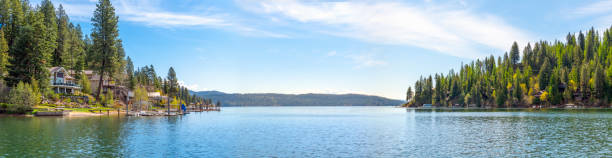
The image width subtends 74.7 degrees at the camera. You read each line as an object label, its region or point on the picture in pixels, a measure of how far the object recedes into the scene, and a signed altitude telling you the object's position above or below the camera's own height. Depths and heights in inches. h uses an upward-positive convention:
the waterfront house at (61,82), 3934.5 +154.1
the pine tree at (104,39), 3750.0 +540.5
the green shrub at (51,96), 3447.8 +6.8
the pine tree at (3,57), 3140.5 +315.2
